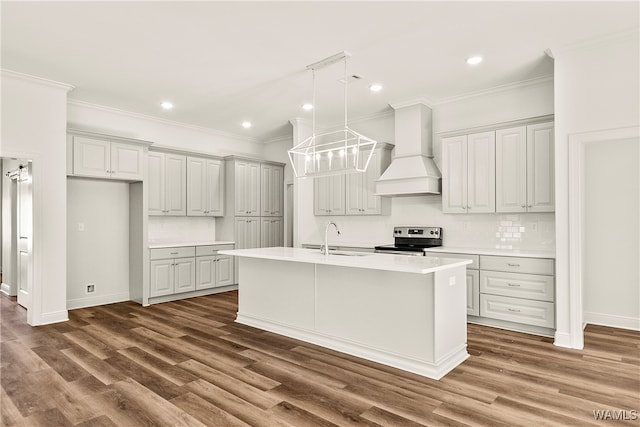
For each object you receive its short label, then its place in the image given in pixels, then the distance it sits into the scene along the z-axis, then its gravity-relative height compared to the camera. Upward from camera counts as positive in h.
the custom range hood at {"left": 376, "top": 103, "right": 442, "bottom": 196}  5.25 +0.76
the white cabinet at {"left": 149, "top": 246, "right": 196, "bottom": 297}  5.83 -0.87
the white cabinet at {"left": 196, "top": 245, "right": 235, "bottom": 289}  6.39 -0.91
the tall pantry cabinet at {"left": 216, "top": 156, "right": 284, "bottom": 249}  6.93 +0.20
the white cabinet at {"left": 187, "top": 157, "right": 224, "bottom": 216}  6.58 +0.49
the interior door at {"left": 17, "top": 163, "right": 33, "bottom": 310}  5.63 -0.25
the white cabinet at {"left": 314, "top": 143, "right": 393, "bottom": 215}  5.99 +0.35
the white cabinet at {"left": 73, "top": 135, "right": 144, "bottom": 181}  5.13 +0.79
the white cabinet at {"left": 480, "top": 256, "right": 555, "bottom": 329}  4.12 -0.86
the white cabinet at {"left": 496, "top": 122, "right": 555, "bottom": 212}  4.38 +0.52
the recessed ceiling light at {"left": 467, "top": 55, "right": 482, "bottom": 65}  4.02 +1.62
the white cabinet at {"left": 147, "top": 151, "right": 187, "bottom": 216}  6.07 +0.50
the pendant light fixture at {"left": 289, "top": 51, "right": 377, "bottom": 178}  3.79 +0.95
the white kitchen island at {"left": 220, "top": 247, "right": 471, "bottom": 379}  3.19 -0.87
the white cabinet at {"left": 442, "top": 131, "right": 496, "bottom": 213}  4.81 +0.51
